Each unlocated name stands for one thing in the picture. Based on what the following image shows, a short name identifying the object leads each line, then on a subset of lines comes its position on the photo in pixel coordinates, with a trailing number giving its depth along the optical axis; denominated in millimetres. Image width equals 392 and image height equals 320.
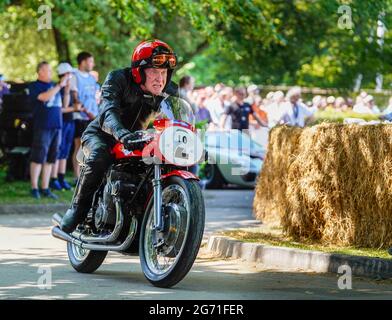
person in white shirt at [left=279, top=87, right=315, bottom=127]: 23625
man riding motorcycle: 9445
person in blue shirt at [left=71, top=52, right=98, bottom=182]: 18734
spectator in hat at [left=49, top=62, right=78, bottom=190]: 18609
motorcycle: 8711
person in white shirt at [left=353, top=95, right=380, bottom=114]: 31234
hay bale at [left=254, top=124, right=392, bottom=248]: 11375
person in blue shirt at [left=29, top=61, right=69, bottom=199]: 17484
